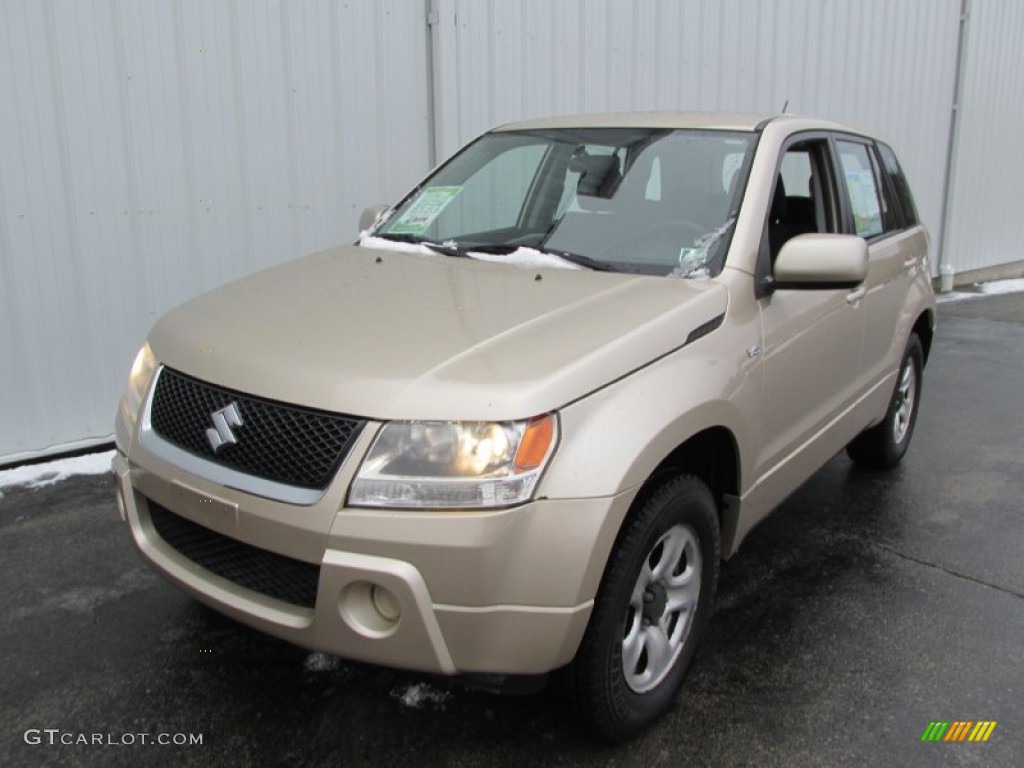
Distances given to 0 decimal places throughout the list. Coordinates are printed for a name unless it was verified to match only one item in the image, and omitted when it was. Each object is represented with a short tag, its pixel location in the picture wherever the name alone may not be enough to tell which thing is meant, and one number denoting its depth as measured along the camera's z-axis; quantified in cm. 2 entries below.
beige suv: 199
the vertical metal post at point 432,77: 577
